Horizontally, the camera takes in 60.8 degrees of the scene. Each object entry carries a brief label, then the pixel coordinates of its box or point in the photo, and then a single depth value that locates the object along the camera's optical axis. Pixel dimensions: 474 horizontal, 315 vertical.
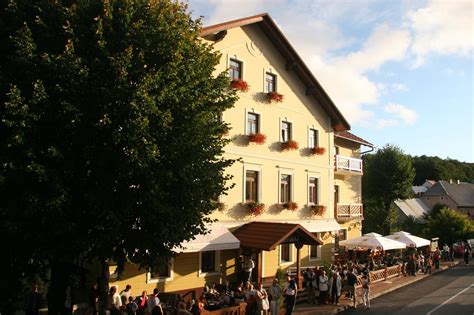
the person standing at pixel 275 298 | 14.95
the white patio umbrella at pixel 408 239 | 26.91
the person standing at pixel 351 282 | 18.02
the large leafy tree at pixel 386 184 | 38.56
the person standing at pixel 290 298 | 15.33
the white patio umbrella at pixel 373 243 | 23.60
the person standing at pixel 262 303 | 14.11
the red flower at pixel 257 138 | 20.83
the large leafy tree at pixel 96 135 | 9.06
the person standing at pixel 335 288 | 17.70
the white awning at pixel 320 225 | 23.62
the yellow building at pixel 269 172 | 18.17
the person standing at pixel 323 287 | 17.59
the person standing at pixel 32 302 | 12.49
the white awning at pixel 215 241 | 16.03
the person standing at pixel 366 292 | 17.47
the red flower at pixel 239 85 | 20.34
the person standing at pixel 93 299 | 13.38
